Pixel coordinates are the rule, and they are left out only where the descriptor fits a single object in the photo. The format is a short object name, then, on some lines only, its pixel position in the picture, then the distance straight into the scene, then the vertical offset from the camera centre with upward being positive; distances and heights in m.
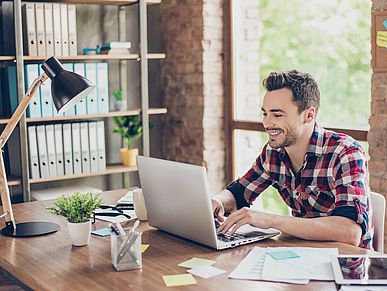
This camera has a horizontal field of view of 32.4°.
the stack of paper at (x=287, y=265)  1.90 -0.57
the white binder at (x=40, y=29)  3.96 +0.29
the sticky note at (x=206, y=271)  1.95 -0.58
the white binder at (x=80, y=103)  4.12 -0.16
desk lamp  2.33 -0.08
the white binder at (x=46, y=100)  3.99 -0.13
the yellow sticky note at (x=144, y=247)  2.23 -0.58
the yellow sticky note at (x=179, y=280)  1.88 -0.58
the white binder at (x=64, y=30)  4.06 +0.29
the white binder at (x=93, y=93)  4.17 -0.10
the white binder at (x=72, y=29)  4.09 +0.30
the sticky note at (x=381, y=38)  3.39 +0.18
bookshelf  3.87 +0.01
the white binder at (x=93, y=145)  4.23 -0.43
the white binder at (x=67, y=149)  4.13 -0.44
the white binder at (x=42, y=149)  4.02 -0.43
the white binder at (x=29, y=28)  3.93 +0.30
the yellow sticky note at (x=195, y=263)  2.04 -0.58
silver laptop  2.19 -0.44
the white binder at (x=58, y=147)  4.10 -0.42
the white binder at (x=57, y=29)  4.02 +0.30
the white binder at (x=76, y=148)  4.16 -0.44
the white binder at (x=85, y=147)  4.20 -0.44
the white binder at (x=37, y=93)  3.94 -0.08
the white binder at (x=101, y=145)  4.27 -0.43
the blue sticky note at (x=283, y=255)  2.07 -0.56
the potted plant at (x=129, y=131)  4.46 -0.36
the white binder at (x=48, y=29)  3.99 +0.29
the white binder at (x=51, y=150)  4.06 -0.44
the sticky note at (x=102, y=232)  2.42 -0.57
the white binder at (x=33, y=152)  3.99 -0.44
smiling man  2.29 -0.39
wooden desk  1.88 -0.58
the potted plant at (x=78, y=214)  2.27 -0.47
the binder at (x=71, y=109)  4.08 -0.19
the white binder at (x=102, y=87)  4.22 -0.06
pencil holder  2.02 -0.53
